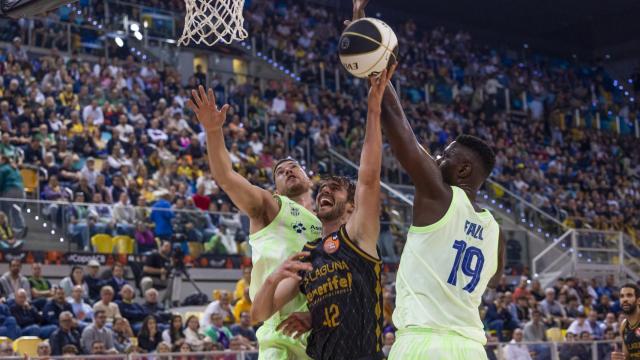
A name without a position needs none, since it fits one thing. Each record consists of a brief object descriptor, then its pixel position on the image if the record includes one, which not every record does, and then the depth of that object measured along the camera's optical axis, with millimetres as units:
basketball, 5051
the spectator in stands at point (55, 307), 12070
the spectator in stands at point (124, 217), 14646
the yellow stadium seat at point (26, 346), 11234
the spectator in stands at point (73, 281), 13148
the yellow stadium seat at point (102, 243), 14516
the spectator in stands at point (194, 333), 12425
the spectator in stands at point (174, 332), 12338
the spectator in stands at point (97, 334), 11602
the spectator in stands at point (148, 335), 12186
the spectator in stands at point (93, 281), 13500
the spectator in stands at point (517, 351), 12594
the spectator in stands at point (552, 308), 17219
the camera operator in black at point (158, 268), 14531
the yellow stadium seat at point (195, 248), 15492
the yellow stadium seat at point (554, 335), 15383
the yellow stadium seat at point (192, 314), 13547
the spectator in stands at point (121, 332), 12031
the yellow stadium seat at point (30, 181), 15242
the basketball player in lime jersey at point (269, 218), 5785
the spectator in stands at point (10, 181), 14727
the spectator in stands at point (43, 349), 10508
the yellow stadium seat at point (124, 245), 14648
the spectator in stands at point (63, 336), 11398
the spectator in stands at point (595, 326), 16169
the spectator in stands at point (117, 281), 13555
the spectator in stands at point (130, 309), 12906
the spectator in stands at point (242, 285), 14234
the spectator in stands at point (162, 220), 15024
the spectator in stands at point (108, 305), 12547
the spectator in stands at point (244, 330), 12808
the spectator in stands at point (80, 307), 12422
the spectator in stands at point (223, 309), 13304
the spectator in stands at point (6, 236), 13773
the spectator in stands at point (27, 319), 11758
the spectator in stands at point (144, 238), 14820
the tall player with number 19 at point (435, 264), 4875
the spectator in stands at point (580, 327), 16061
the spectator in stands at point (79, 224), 14406
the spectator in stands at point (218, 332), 12648
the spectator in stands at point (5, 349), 10602
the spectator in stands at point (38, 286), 12766
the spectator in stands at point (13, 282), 12539
